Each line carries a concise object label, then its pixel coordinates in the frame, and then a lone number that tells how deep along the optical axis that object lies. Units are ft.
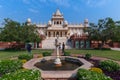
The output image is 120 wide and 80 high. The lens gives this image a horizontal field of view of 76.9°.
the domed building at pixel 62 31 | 58.17
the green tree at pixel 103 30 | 48.47
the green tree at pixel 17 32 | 44.82
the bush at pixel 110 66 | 17.47
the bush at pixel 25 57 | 25.22
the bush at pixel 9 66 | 16.14
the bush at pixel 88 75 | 11.43
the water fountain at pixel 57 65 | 14.51
